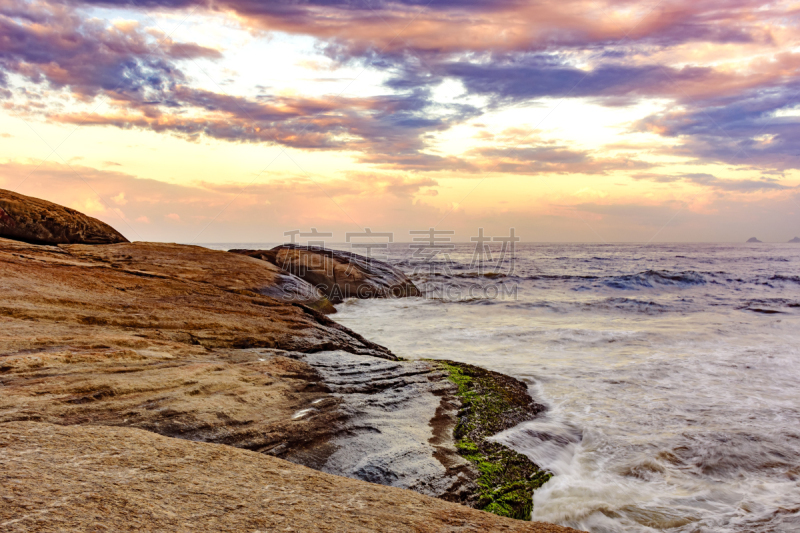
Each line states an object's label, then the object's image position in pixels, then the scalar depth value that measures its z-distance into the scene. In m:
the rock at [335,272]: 13.77
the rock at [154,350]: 3.17
